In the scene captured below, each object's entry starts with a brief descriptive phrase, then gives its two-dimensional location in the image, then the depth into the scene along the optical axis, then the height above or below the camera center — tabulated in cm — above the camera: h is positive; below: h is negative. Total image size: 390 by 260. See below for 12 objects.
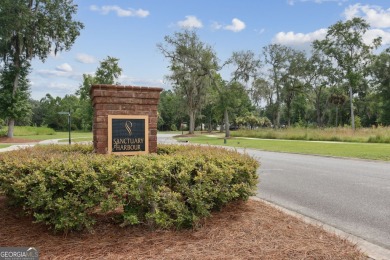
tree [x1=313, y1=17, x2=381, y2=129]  4928 +1138
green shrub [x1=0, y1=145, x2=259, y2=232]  387 -74
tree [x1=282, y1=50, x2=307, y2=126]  5891 +872
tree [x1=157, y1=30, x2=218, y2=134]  4081 +782
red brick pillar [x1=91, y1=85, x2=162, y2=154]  601 +32
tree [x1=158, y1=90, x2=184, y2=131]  8669 +247
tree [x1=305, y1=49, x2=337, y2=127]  5500 +864
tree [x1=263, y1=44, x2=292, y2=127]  5881 +1081
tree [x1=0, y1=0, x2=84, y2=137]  3234 +878
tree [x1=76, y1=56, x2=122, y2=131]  4838 +714
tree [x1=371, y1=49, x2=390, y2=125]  5700 +818
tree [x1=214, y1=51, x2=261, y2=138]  4044 +509
